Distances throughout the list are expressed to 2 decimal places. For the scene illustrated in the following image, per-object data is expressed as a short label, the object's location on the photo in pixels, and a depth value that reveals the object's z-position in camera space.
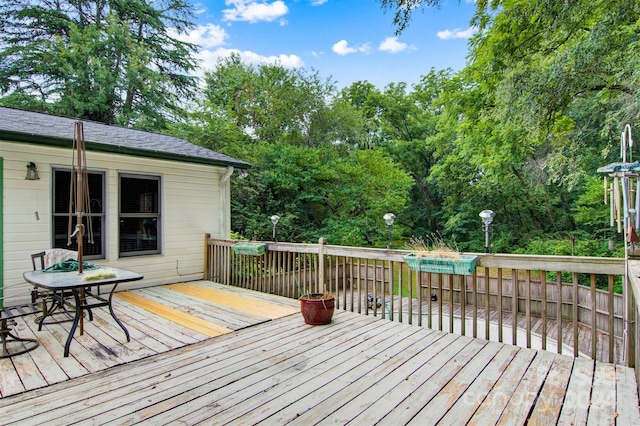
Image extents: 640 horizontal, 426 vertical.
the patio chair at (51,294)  3.80
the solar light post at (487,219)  3.49
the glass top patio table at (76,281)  3.00
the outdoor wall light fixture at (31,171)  4.77
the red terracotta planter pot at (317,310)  3.86
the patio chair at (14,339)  3.05
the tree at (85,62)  14.33
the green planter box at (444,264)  3.26
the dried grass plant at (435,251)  3.39
